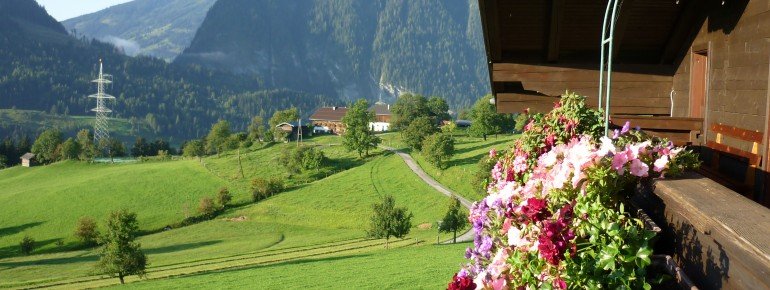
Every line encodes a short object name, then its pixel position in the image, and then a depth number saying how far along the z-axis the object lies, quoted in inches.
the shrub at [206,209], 2709.2
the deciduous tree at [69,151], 4293.8
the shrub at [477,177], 2141.6
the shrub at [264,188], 2888.8
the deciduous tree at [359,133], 3526.1
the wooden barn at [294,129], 4643.2
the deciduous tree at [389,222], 1793.8
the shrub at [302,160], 3302.2
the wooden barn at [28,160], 4326.8
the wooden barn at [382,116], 6151.6
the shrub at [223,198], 2824.8
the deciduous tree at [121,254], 1549.0
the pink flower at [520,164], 153.0
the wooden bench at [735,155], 181.5
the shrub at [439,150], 2859.3
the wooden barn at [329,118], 6130.4
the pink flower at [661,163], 108.9
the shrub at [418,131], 3460.9
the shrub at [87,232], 2373.3
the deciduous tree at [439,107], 5048.2
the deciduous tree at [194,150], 4448.8
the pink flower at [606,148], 102.0
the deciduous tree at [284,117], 5009.8
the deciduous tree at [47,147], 4424.2
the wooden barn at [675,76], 103.0
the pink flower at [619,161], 102.9
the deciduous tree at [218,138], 4419.3
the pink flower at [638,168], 105.3
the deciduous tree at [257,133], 4618.4
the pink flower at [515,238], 101.4
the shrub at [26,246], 2237.9
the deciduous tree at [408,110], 4500.5
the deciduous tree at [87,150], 4317.9
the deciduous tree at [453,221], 1759.7
